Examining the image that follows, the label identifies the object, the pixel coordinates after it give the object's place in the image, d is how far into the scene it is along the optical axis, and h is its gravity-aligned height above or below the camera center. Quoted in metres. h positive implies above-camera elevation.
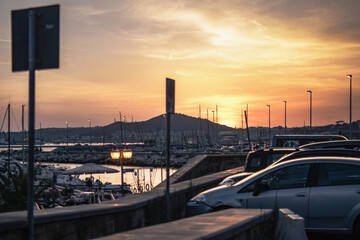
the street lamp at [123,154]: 23.33 -0.98
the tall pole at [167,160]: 9.14 -0.52
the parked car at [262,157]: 15.17 -0.71
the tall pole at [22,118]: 70.54 +1.77
